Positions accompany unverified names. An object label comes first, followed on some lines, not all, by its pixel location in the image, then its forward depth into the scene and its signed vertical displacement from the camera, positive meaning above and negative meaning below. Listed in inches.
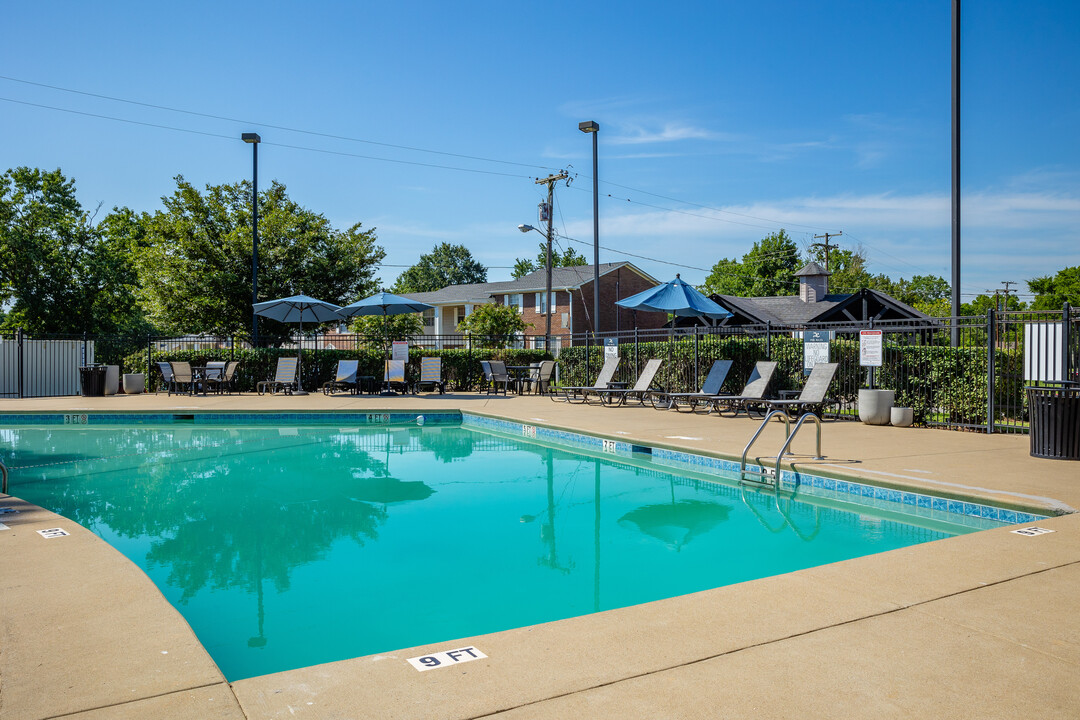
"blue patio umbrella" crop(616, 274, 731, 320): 539.8 +43.1
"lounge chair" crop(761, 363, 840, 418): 419.2 -21.5
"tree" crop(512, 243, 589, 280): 2330.2 +329.2
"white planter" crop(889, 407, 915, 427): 409.4 -35.6
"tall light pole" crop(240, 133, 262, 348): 681.6 +174.7
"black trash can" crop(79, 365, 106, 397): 666.2 -22.7
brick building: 1450.5 +128.9
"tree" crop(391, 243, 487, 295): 3046.3 +376.3
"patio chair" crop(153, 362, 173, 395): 677.5 -15.4
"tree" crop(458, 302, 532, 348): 1023.0 +51.5
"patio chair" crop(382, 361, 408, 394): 690.2 -17.4
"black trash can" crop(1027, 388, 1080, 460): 279.1 -26.2
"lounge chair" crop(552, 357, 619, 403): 580.1 -19.9
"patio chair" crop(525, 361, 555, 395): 690.8 -22.4
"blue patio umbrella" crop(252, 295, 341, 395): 652.7 +44.0
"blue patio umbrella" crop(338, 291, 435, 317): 650.2 +46.5
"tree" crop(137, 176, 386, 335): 845.2 +120.9
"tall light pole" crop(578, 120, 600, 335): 722.2 +147.5
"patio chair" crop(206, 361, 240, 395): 689.6 -21.4
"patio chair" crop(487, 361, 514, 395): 687.7 -17.3
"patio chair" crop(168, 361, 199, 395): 674.2 -18.2
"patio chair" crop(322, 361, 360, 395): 681.0 -20.9
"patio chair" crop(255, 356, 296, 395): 693.3 -21.6
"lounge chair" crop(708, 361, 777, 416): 458.9 -20.5
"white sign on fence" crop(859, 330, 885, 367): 413.7 +5.0
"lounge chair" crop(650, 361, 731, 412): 490.0 -20.3
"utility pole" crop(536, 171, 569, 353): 1098.7 +272.0
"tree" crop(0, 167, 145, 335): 940.0 +128.8
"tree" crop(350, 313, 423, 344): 891.1 +39.4
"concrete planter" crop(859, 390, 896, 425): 417.7 -29.3
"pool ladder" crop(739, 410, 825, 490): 266.1 -46.2
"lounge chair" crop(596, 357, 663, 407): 551.8 -24.0
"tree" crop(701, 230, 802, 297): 2039.9 +255.6
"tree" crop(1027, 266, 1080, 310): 1812.3 +198.2
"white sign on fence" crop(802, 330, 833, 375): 457.1 +5.6
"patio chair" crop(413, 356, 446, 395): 696.4 -14.6
